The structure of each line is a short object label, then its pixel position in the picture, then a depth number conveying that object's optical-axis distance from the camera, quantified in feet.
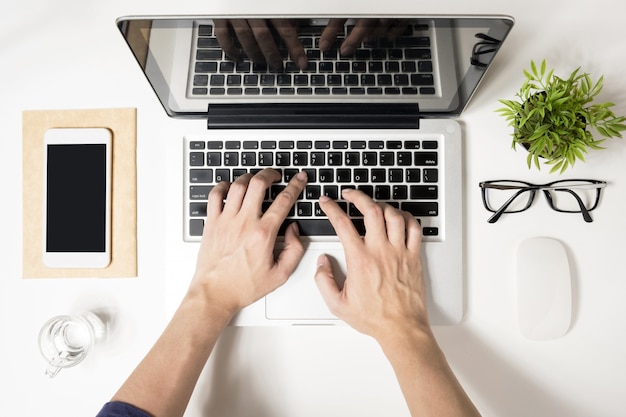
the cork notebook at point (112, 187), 2.56
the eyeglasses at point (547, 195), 2.48
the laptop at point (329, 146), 2.26
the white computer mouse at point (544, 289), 2.43
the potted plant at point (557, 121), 2.16
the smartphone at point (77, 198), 2.54
